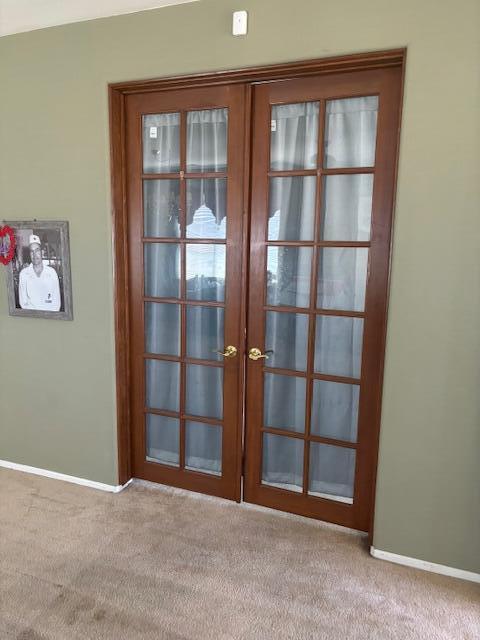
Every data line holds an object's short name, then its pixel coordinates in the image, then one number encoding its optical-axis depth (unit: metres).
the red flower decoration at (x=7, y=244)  2.77
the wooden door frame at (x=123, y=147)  2.09
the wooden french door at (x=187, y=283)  2.48
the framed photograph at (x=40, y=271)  2.69
